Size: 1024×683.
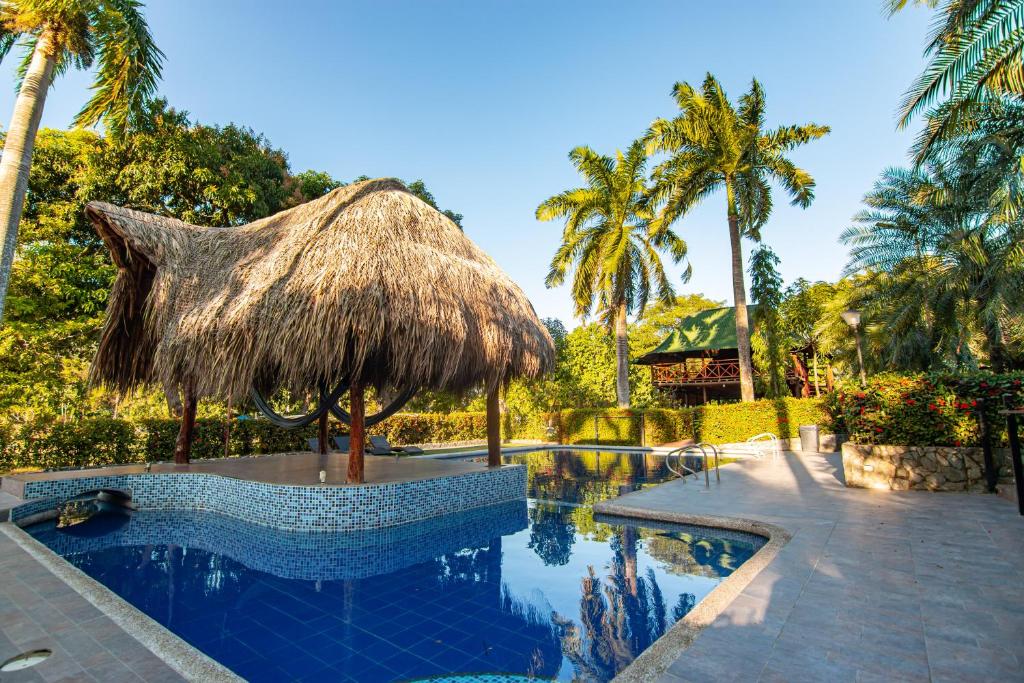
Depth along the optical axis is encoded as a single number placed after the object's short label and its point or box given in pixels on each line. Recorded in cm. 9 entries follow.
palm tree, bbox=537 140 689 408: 1800
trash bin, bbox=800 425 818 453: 1403
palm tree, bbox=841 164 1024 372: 1270
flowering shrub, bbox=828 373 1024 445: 698
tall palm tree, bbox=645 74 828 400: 1689
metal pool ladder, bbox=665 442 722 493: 894
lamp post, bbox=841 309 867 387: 1247
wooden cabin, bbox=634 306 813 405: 2352
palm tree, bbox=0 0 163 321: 770
